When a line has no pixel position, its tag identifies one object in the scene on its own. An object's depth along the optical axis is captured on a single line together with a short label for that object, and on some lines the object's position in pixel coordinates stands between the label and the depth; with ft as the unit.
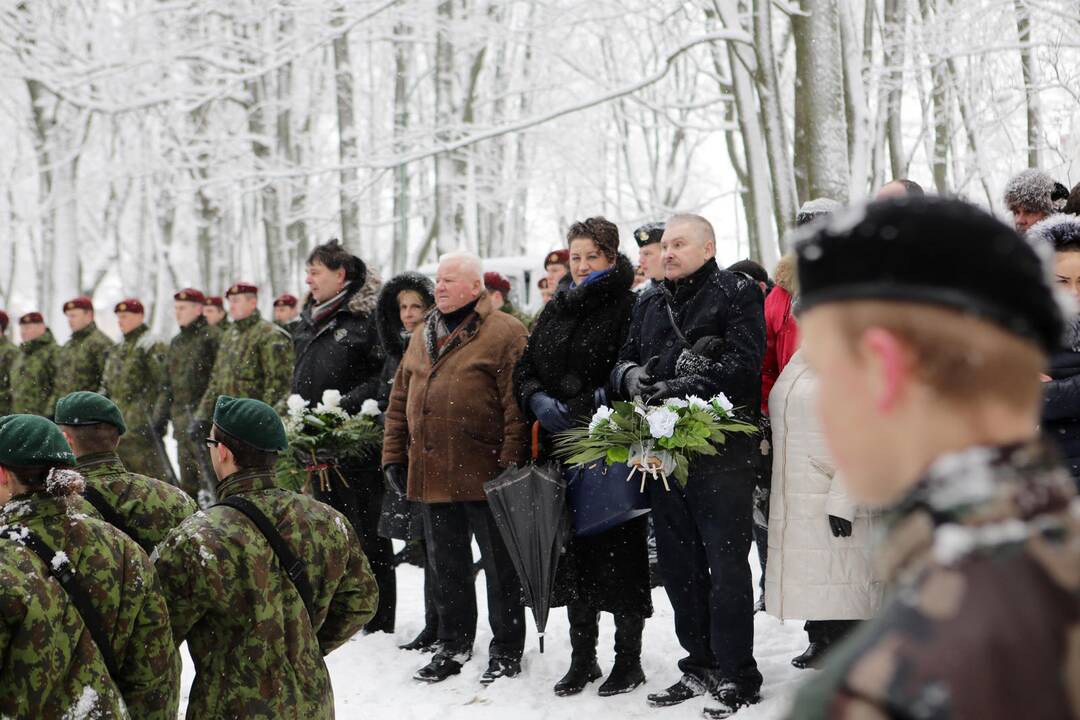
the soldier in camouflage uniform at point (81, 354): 40.06
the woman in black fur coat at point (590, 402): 19.48
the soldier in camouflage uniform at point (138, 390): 38.58
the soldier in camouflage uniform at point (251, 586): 12.14
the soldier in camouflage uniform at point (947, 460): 3.57
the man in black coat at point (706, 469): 17.67
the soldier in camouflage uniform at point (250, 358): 31.55
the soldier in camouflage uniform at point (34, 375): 41.63
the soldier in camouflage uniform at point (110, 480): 14.65
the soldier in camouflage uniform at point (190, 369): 37.01
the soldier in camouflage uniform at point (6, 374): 43.19
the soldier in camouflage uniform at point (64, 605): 10.59
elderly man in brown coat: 21.13
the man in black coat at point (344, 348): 25.26
